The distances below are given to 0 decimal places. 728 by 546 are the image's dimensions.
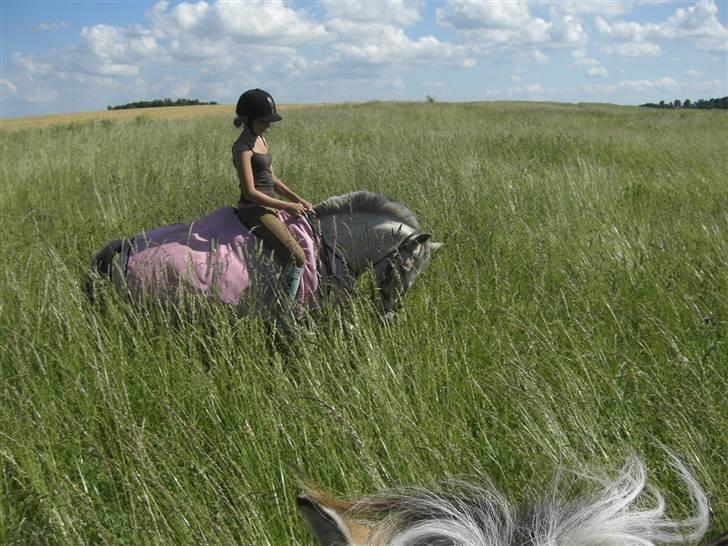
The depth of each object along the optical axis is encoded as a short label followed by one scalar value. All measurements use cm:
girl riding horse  334
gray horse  313
